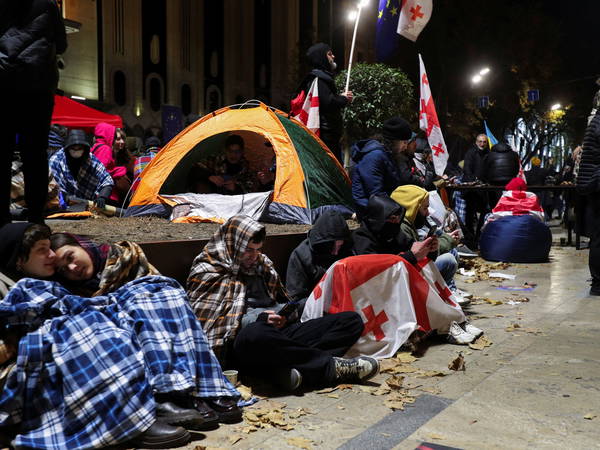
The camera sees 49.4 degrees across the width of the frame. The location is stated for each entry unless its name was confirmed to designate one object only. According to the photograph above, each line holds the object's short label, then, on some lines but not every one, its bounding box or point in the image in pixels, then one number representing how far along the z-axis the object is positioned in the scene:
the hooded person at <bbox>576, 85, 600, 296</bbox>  7.05
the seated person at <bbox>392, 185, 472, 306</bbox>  5.75
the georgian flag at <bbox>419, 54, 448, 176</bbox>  9.57
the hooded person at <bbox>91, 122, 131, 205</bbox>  9.19
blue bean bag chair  9.84
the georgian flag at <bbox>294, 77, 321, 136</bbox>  8.78
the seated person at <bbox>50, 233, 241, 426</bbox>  3.36
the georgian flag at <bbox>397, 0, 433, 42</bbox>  10.60
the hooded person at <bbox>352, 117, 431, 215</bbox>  6.75
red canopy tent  13.48
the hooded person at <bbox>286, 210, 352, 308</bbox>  4.85
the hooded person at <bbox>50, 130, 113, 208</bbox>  7.89
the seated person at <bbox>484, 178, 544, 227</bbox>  10.15
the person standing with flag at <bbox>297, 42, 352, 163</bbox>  8.81
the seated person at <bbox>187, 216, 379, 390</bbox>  3.93
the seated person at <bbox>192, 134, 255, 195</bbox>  9.37
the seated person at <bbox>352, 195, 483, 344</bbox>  5.14
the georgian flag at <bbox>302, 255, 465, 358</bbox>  4.67
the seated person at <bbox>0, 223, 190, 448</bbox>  2.99
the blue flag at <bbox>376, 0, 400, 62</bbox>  10.98
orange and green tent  8.48
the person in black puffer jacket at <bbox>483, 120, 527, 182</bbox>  16.67
